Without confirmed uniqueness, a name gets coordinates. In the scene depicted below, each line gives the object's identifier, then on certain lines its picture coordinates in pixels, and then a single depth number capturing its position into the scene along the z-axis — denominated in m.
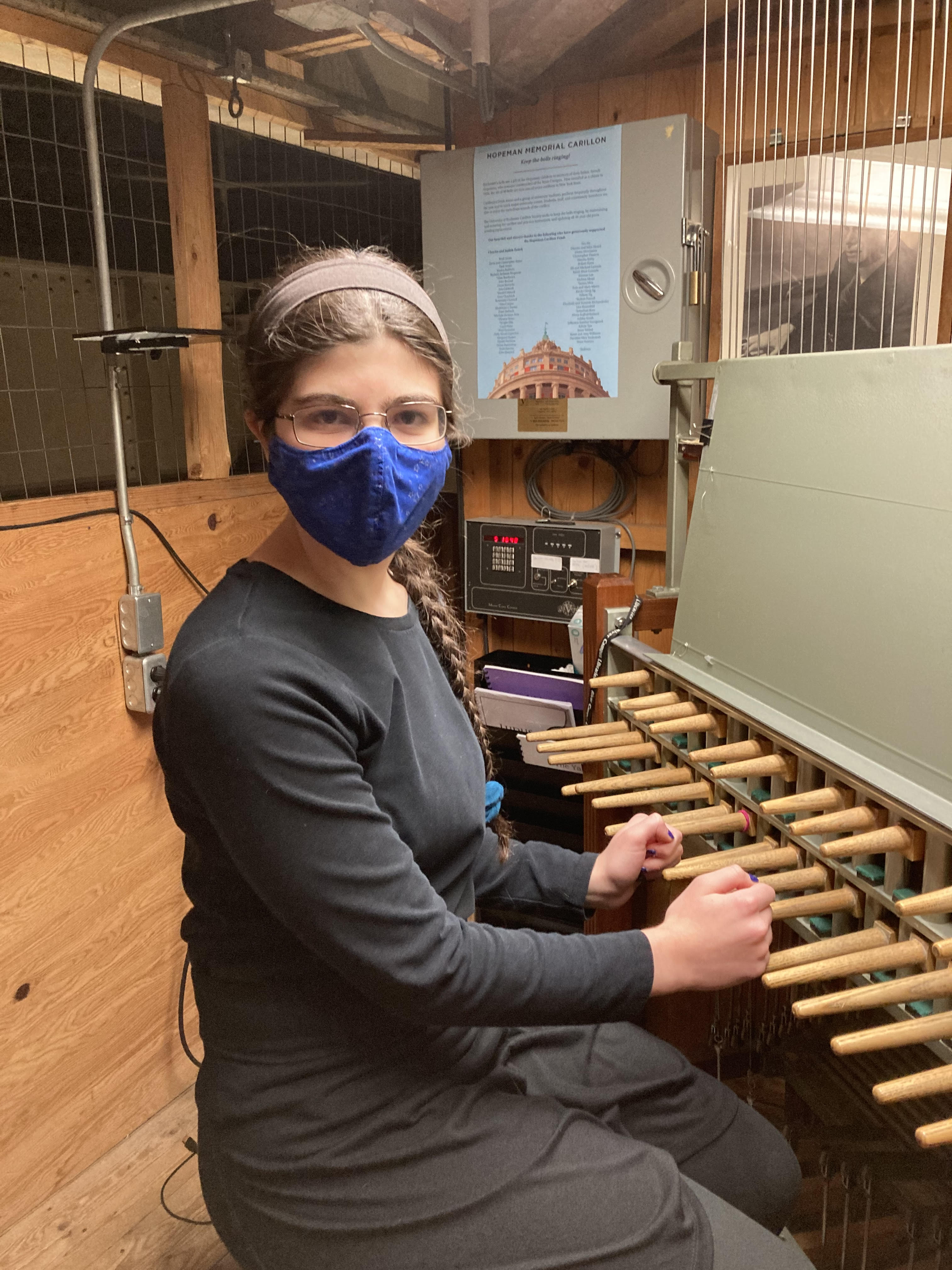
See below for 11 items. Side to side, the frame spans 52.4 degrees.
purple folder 2.06
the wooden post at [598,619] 1.44
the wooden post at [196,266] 1.74
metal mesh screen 1.54
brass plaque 1.96
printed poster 1.82
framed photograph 1.56
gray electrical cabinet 1.74
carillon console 0.84
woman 0.79
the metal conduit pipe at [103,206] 1.49
